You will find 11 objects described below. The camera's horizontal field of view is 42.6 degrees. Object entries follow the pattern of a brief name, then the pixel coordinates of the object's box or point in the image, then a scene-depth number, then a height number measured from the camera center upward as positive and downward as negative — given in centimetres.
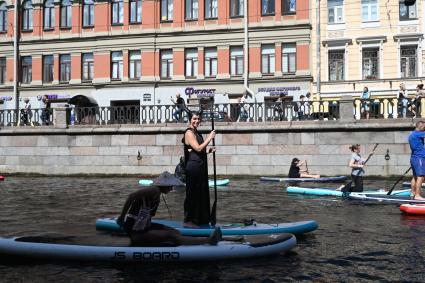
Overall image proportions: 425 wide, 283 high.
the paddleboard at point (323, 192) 1459 -141
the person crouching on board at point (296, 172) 2052 -112
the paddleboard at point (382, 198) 1328 -140
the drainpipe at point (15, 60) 3872 +597
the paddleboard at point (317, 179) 2008 -137
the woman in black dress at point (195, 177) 870 -55
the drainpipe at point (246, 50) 3434 +583
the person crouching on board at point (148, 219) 717 -101
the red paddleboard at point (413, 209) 1138 -140
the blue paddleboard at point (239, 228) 852 -138
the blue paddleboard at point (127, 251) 721 -145
